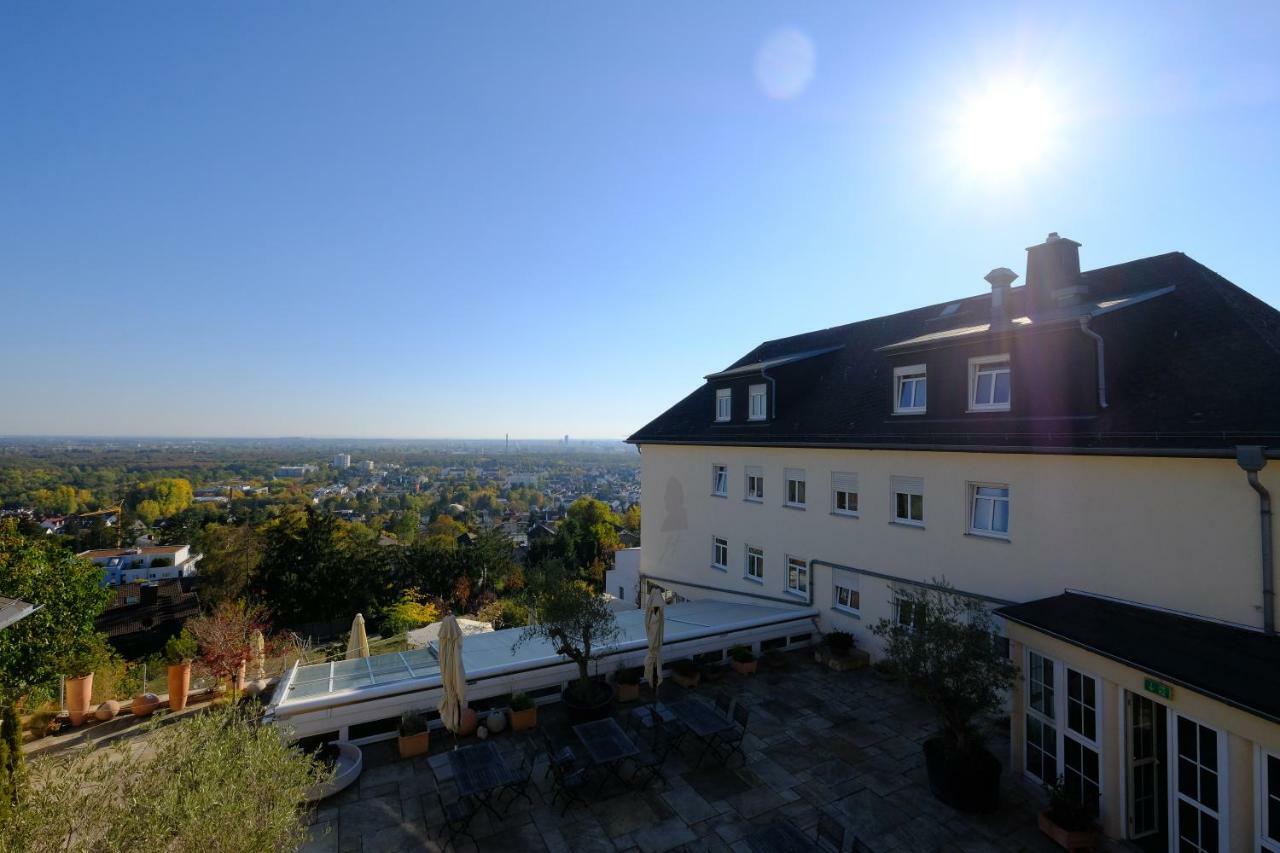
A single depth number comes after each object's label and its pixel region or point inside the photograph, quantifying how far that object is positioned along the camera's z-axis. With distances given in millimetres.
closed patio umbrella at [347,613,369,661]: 12656
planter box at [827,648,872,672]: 13430
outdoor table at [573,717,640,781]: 8266
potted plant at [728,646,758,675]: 12984
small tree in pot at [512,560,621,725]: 10367
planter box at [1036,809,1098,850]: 7086
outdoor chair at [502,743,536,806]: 7836
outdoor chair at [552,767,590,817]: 8156
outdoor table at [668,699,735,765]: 9016
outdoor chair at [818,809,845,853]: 6414
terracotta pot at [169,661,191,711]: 11430
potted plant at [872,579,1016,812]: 7957
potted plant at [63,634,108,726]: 10984
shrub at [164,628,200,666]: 17014
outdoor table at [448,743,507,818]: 7566
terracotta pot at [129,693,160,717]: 11430
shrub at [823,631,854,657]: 13650
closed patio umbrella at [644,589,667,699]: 11281
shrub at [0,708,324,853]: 4230
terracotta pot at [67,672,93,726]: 10969
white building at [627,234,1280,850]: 7008
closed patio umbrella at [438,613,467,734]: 9477
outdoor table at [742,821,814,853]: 6621
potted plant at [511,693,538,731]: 10211
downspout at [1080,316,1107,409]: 10516
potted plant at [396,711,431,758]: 9367
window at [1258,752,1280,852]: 5867
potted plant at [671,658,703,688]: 12258
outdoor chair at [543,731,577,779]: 8328
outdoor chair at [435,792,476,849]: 7395
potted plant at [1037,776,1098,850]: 7094
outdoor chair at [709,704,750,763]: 8938
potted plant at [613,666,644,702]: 11484
